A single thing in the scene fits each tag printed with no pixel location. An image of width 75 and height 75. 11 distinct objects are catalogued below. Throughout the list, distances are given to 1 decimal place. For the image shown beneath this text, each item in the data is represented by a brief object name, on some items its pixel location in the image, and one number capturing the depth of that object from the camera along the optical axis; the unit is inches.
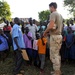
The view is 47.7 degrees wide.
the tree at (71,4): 380.5
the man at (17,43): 91.6
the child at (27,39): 107.9
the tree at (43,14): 840.3
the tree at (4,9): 489.5
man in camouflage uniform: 84.2
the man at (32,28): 114.1
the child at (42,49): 103.2
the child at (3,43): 110.3
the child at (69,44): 108.3
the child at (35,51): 107.8
